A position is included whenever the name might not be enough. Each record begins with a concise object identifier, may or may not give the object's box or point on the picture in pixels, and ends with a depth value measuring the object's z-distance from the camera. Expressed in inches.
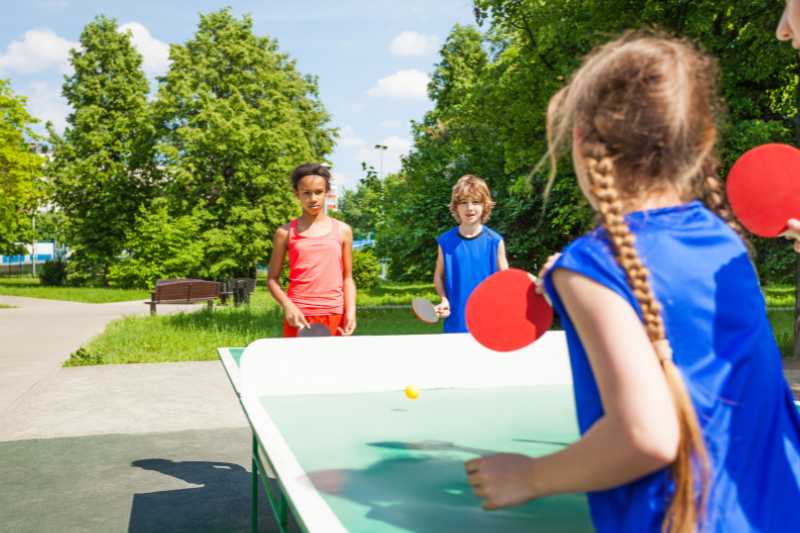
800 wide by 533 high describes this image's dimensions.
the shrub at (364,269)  1171.9
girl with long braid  37.5
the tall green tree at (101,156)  1407.5
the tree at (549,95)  398.0
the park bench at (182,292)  622.5
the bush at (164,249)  1094.4
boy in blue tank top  190.2
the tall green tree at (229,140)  1187.9
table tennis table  65.1
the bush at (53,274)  1398.9
